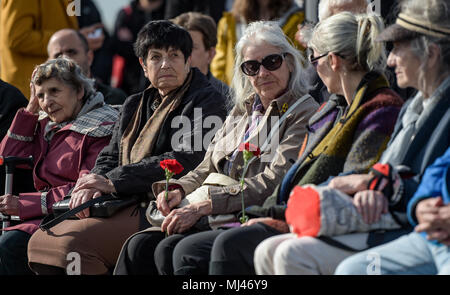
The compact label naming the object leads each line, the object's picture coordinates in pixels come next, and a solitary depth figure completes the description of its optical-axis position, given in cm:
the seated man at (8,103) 1348
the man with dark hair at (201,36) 1408
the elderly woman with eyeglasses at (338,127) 843
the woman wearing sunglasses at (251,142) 961
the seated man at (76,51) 1492
